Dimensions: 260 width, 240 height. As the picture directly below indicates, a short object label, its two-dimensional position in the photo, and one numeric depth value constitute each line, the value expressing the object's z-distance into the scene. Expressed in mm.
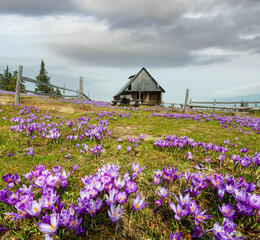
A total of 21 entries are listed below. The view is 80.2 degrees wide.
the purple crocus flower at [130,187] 1750
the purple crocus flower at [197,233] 1500
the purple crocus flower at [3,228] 1537
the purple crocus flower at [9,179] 1904
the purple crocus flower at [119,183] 1792
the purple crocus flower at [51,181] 1827
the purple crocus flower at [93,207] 1509
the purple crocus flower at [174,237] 1351
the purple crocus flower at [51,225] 1270
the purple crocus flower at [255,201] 1596
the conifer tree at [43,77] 57797
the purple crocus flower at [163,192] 1836
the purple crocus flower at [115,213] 1386
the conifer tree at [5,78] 58919
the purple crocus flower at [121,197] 1595
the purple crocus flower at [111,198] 1575
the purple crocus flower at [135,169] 2269
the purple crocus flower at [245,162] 2738
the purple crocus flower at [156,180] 2139
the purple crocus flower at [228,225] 1360
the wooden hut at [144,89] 34188
